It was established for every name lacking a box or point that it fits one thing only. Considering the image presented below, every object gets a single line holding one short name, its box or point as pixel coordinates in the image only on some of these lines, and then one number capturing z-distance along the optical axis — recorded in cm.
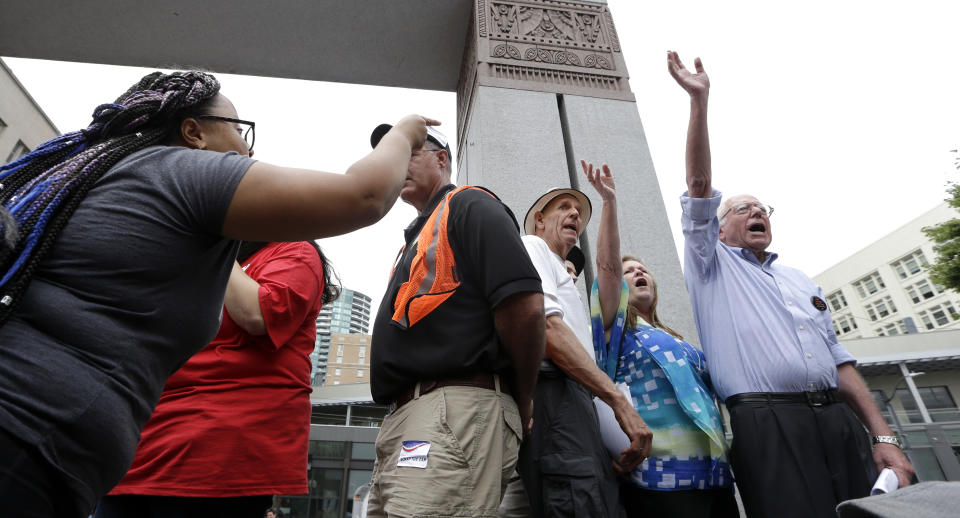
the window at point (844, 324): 5131
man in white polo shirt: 162
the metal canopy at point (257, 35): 499
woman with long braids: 74
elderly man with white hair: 193
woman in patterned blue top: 200
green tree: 1572
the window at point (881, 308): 4725
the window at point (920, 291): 4431
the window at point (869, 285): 4822
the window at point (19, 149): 1268
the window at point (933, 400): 2562
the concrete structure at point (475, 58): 372
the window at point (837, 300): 5250
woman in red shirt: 137
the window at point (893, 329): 4606
